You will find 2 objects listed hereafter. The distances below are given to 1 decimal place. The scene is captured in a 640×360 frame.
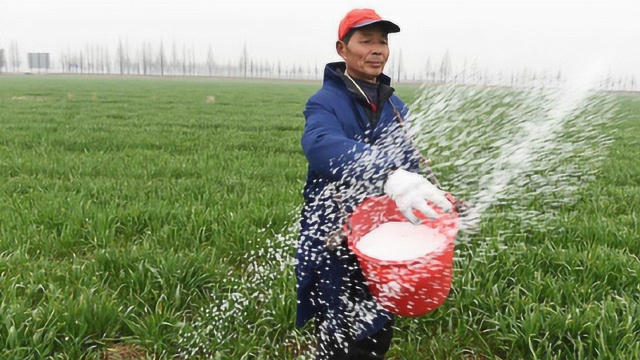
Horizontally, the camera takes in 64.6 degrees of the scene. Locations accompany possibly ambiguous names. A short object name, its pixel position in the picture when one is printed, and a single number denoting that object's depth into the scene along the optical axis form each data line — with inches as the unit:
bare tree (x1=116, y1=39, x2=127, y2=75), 4525.1
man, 67.8
